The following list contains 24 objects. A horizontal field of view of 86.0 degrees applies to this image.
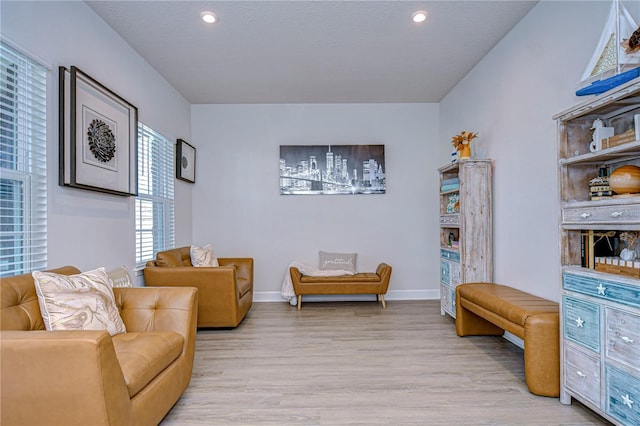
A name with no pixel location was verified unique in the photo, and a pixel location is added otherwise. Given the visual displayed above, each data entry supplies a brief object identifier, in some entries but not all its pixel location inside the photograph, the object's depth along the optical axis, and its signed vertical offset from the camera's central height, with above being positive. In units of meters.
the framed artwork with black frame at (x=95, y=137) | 2.43 +0.68
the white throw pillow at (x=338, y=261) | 4.84 -0.59
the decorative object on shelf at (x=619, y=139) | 1.77 +0.42
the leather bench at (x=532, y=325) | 2.24 -0.76
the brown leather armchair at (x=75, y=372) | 1.39 -0.69
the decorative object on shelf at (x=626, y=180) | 1.83 +0.20
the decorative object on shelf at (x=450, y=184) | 3.87 +0.40
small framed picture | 4.50 +0.81
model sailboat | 1.90 +0.94
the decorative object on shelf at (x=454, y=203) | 3.89 +0.18
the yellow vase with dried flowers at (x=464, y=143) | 3.77 +0.84
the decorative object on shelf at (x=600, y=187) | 2.01 +0.18
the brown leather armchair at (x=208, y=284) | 3.56 -0.66
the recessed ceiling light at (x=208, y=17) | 2.83 +1.70
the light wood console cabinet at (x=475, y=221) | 3.55 -0.03
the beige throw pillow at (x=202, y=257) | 4.14 -0.46
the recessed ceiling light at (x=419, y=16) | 2.86 +1.72
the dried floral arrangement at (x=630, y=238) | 1.96 -0.12
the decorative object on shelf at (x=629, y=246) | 1.87 -0.16
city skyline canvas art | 5.07 +0.75
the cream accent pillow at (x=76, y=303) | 1.82 -0.46
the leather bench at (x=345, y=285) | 4.51 -0.86
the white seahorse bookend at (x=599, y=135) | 2.02 +0.50
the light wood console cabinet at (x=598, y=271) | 1.72 -0.30
